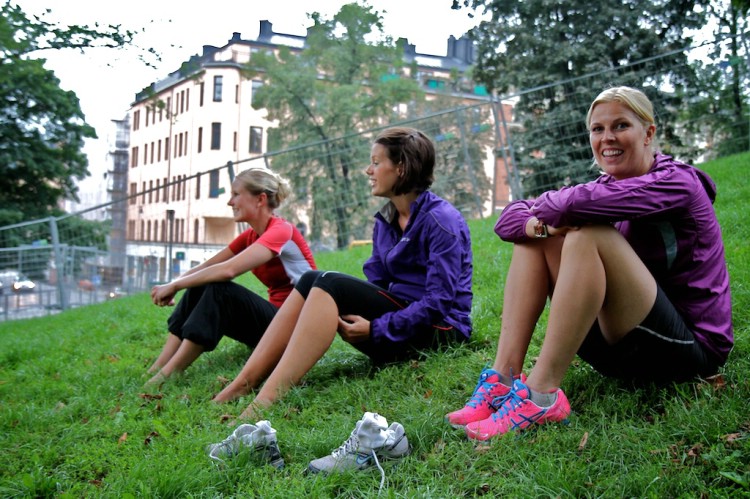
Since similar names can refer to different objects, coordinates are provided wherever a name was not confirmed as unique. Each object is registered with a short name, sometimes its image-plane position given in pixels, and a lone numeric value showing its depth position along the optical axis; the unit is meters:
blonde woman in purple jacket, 2.46
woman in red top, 4.34
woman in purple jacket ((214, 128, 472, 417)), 3.46
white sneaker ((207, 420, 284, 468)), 2.72
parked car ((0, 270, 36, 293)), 13.34
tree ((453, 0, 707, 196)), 18.84
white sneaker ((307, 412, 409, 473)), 2.56
